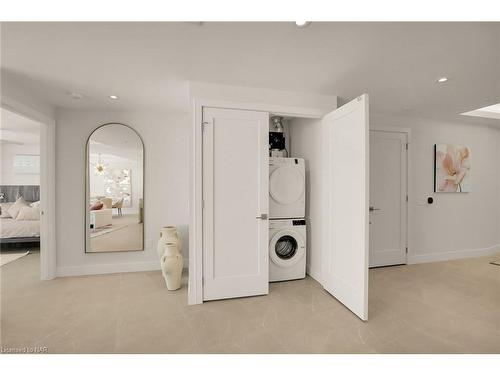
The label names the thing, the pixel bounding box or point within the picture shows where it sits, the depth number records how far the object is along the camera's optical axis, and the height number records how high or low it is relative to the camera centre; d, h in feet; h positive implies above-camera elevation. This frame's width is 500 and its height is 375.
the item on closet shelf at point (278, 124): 11.95 +3.07
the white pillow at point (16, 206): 16.36 -1.31
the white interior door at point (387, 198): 12.37 -0.54
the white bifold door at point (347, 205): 7.41 -0.60
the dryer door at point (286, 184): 10.48 +0.13
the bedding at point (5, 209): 16.76 -1.53
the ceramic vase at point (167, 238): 10.73 -2.23
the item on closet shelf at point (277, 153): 11.53 +1.60
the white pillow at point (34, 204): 17.00 -1.21
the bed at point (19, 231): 14.84 -2.69
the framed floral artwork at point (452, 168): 13.64 +1.07
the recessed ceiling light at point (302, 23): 5.28 +3.55
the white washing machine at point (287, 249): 10.49 -2.75
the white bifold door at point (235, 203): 8.66 -0.57
